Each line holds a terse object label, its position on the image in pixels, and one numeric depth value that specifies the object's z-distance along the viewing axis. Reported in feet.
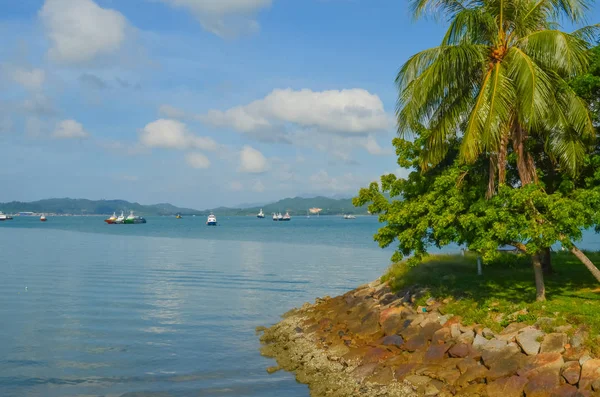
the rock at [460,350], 57.36
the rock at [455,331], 61.72
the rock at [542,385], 47.98
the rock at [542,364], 49.91
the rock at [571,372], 47.75
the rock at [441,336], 62.23
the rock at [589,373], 46.44
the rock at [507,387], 49.29
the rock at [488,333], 58.44
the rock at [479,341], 57.31
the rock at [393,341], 66.54
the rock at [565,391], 46.44
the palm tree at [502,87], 59.72
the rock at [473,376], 52.95
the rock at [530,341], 53.26
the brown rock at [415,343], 63.36
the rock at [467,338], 59.31
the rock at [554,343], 52.47
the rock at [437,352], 59.21
